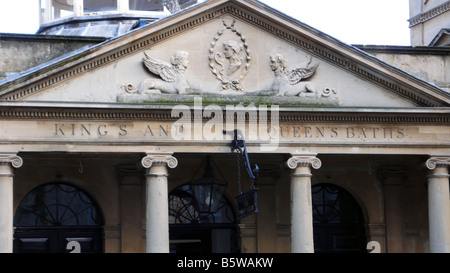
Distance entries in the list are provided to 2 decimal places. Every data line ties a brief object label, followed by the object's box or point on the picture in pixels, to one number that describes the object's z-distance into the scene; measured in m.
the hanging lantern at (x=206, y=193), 21.52
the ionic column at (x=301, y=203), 21.70
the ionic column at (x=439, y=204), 22.25
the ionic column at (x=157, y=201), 20.97
